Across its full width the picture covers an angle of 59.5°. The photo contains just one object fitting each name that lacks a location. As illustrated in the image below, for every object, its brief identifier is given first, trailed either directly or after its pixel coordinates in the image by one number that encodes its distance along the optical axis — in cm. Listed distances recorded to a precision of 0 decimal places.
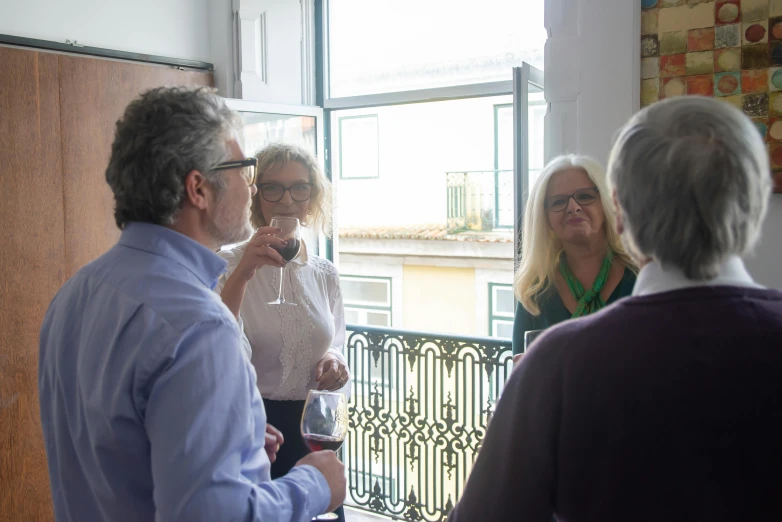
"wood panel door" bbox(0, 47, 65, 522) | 299
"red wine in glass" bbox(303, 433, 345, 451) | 142
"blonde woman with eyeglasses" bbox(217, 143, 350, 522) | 217
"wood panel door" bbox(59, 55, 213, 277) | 323
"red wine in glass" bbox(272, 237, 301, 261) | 185
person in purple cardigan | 84
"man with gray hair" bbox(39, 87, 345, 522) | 105
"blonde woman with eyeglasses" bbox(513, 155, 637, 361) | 210
